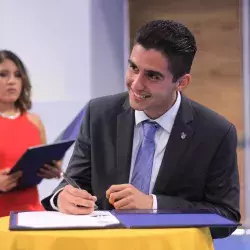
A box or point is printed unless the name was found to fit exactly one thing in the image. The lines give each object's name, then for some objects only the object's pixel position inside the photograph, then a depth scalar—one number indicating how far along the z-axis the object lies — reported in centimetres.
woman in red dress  404
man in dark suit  300
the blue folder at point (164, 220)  257
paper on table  258
